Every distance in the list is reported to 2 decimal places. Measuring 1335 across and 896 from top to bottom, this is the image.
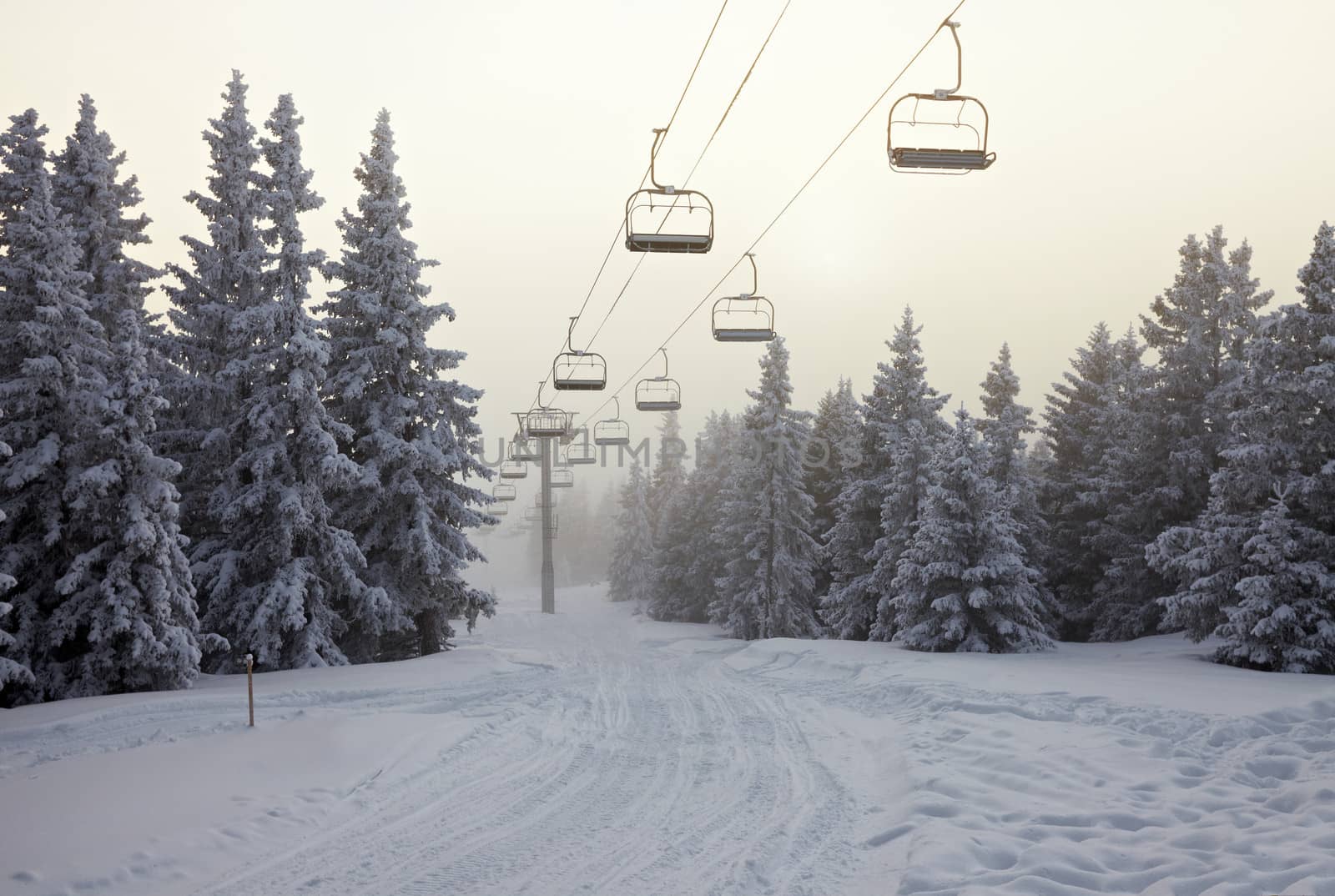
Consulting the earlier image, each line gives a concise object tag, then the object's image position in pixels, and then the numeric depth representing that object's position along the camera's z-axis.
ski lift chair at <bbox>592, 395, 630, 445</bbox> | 34.31
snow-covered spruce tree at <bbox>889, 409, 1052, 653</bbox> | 25.19
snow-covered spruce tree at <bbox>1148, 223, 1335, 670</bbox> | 20.52
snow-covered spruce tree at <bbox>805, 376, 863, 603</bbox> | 42.88
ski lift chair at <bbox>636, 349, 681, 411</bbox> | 28.70
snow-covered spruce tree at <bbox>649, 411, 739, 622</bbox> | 51.56
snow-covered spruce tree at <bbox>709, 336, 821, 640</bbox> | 39.09
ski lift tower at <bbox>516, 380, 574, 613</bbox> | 32.69
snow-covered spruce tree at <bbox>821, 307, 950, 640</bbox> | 33.34
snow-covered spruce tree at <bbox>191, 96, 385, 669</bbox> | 21.42
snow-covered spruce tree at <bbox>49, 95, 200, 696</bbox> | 17.64
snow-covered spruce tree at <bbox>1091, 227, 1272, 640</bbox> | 30.95
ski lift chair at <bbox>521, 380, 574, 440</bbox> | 32.56
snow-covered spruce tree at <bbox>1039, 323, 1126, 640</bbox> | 34.62
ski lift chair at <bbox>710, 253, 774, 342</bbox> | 18.27
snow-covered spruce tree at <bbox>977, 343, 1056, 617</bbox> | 33.28
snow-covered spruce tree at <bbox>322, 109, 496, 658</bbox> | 23.83
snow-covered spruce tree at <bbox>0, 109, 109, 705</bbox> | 17.78
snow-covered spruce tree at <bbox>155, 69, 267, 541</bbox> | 23.27
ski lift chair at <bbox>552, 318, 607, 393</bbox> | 23.88
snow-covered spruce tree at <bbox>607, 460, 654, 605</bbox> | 68.94
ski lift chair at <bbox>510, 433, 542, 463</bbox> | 41.16
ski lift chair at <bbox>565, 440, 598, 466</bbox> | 43.21
